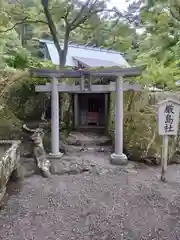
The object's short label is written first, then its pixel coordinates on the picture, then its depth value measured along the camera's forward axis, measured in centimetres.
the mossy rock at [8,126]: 673
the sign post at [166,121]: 510
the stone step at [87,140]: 707
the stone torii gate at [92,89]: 592
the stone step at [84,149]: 670
